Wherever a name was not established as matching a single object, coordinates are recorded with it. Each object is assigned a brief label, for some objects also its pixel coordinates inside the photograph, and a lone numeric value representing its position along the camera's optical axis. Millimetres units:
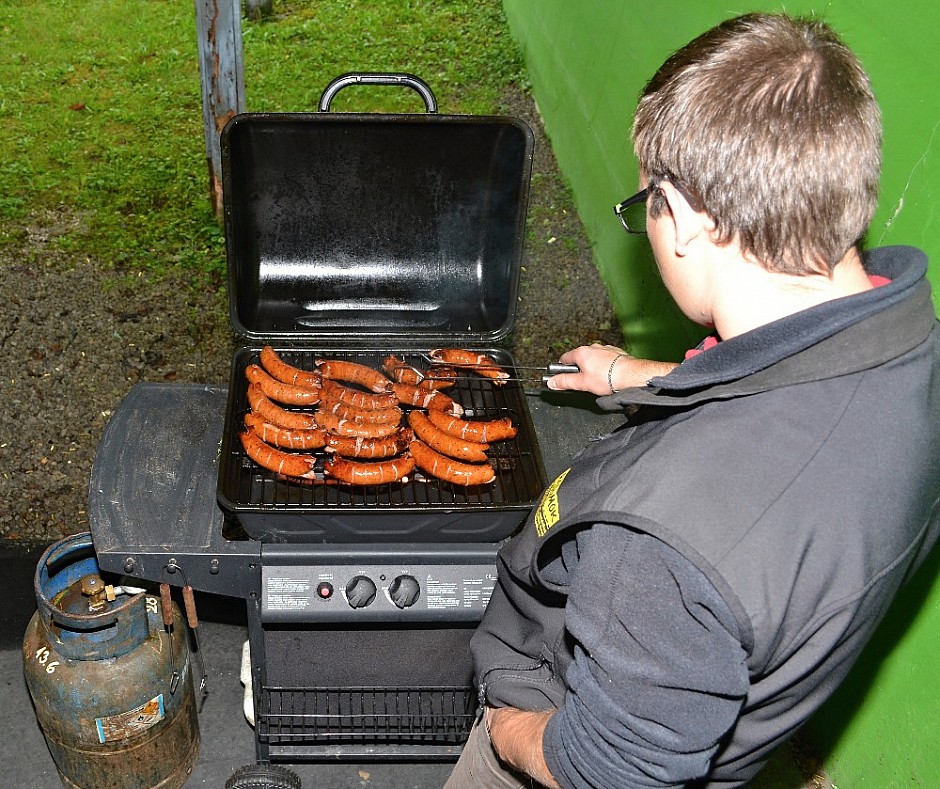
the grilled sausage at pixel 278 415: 2891
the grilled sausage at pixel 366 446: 2857
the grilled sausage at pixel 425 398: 3066
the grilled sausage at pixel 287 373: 3057
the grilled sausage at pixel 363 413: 2965
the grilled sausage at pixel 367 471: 2730
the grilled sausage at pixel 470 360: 3174
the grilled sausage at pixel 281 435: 2832
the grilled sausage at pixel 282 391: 2984
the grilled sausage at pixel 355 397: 3035
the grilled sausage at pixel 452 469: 2771
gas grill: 2670
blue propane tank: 2975
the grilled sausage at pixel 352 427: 2910
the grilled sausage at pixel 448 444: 2828
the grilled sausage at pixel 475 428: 2898
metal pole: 5047
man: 1439
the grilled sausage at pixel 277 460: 2740
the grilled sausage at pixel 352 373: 3170
